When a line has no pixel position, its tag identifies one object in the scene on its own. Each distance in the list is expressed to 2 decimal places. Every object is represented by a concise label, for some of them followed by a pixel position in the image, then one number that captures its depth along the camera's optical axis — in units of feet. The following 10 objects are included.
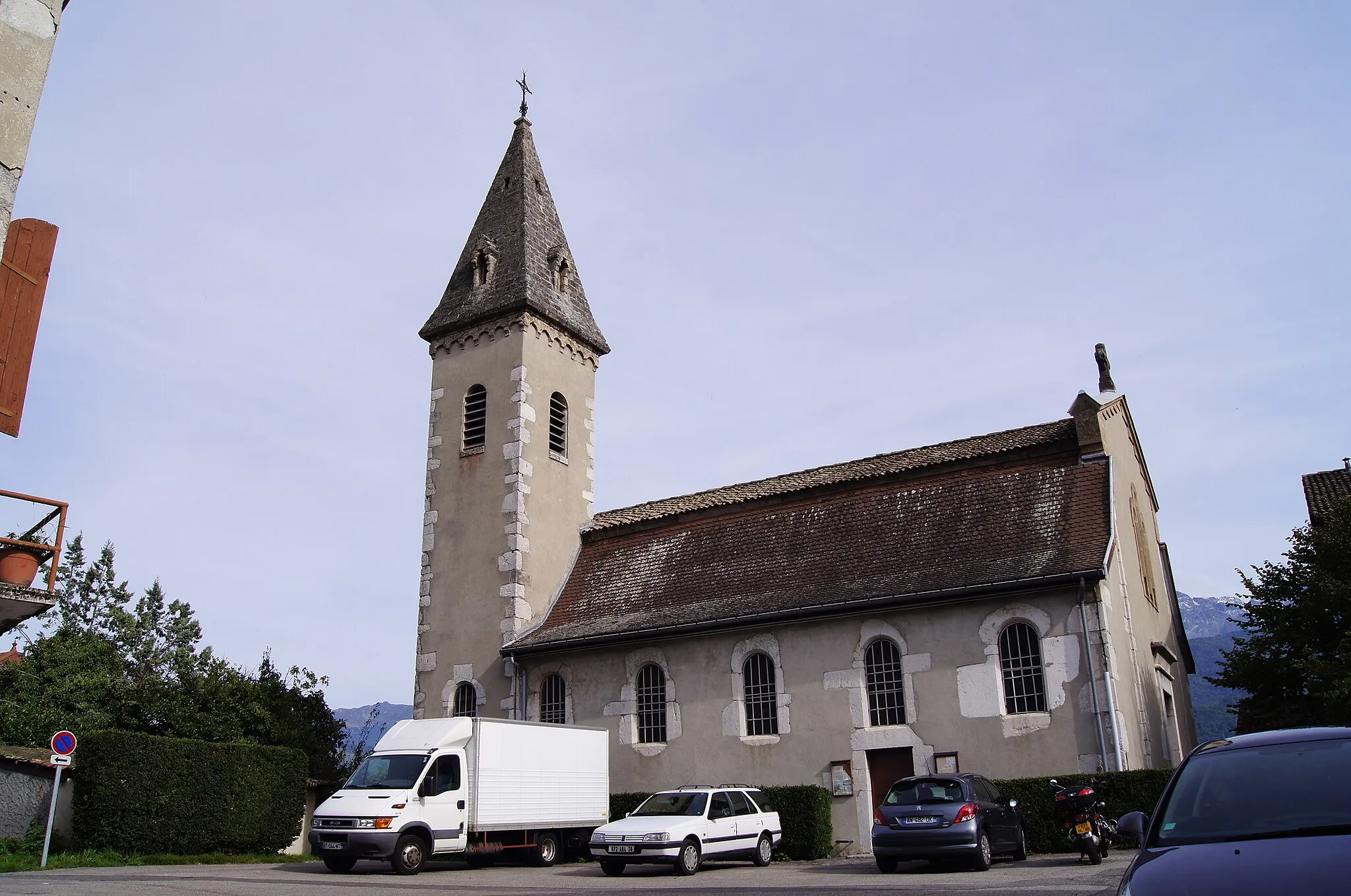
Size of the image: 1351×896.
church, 65.57
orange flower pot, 29.73
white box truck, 56.95
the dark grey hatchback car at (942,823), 50.44
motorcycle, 50.29
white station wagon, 55.77
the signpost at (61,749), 59.82
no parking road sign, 60.13
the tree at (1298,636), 71.46
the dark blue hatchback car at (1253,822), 16.33
